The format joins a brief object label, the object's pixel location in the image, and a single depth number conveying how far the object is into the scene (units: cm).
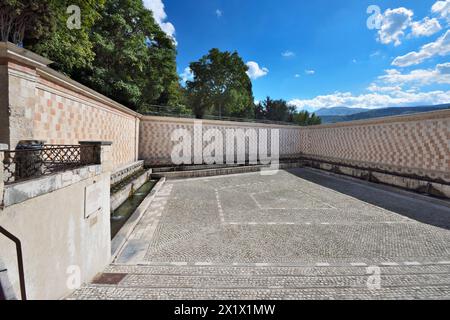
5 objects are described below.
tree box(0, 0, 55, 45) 718
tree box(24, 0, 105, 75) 794
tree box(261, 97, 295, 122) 3897
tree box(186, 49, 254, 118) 2504
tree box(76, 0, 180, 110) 1172
